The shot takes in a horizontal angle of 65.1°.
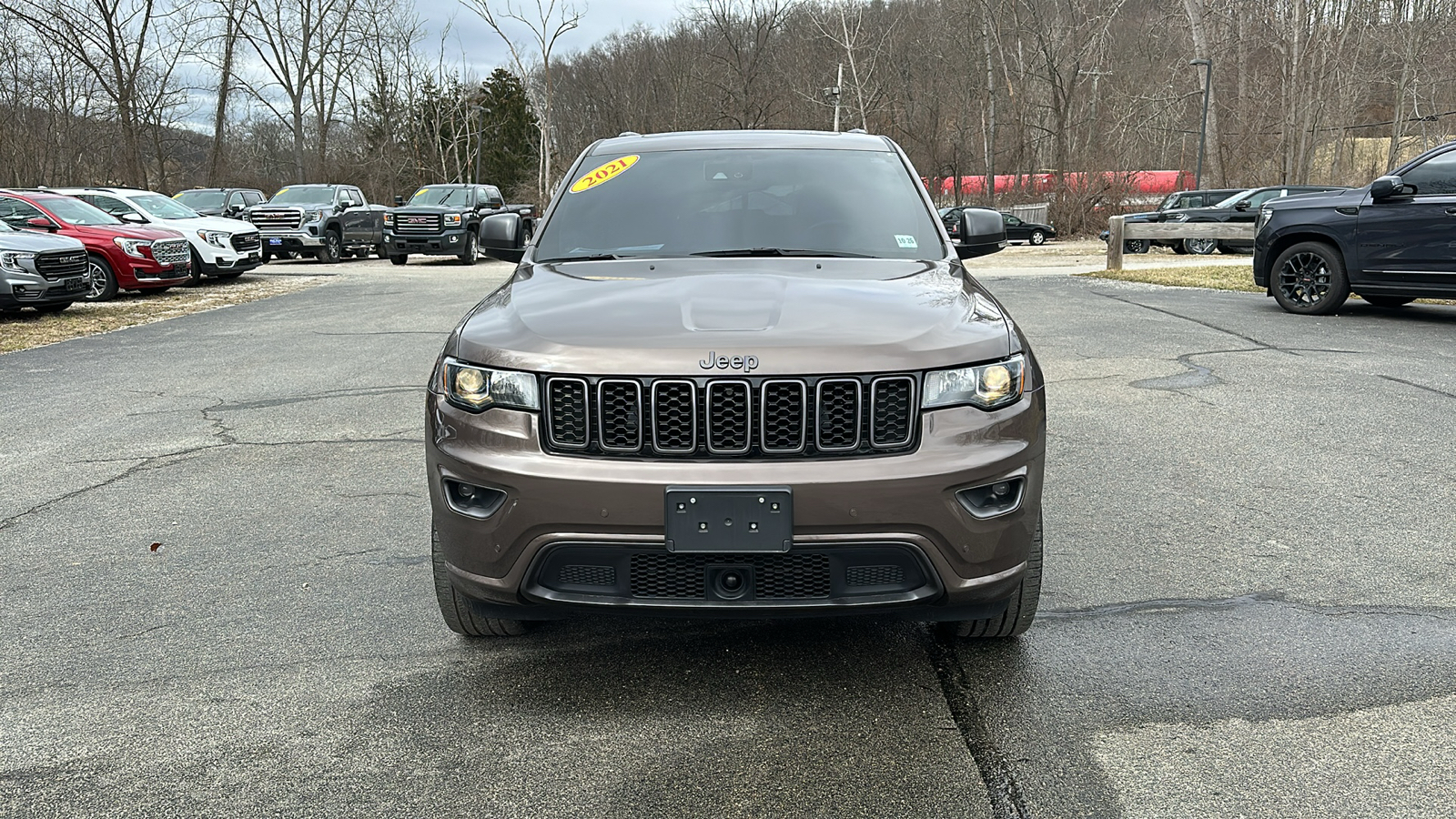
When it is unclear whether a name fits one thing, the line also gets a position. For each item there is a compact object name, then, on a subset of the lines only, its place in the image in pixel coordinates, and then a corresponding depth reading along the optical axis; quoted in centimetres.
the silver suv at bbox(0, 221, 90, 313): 1384
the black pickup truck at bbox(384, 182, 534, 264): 2516
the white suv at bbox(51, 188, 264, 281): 1889
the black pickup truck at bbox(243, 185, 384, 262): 2655
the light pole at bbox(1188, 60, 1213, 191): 4191
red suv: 1669
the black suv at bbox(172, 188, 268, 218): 2869
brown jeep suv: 284
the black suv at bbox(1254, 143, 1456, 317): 1084
